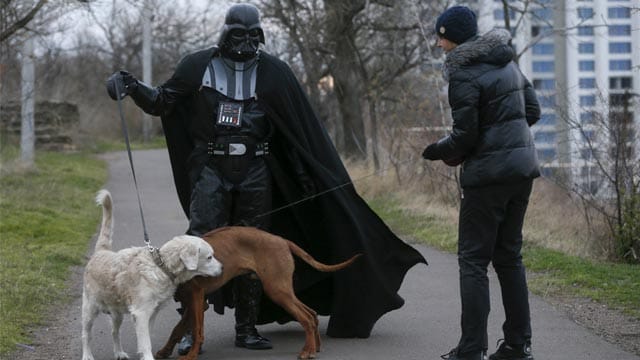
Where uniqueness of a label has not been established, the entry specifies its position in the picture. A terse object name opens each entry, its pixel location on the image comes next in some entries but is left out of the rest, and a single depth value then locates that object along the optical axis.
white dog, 6.28
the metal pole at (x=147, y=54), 42.91
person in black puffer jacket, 6.19
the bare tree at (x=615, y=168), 11.28
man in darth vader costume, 7.15
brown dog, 6.65
